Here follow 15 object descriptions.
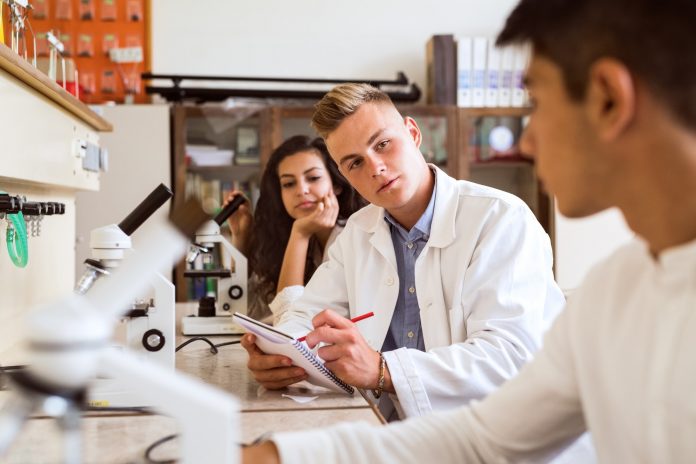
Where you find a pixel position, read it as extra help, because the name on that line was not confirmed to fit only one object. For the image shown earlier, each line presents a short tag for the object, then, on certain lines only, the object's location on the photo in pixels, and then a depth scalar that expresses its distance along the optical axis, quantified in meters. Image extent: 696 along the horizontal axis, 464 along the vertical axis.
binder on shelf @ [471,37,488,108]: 3.97
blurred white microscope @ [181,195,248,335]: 2.10
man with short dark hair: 0.61
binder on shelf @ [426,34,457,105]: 3.98
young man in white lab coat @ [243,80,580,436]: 1.30
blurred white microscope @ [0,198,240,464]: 0.44
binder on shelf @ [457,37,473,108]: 3.97
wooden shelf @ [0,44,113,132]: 1.33
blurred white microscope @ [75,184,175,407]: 1.20
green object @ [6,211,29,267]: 1.50
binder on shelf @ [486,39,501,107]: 3.98
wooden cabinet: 3.81
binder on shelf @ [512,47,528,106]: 3.98
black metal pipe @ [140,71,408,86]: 3.84
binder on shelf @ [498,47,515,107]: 3.99
